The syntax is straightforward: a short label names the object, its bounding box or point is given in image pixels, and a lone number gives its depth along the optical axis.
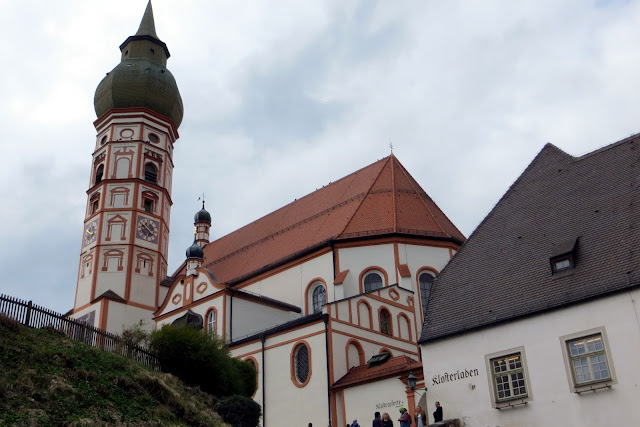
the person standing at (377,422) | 18.11
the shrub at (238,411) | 20.81
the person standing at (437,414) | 18.38
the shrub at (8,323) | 18.12
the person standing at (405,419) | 18.22
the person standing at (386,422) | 18.00
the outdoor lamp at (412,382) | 18.45
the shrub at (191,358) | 22.44
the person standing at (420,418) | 18.36
